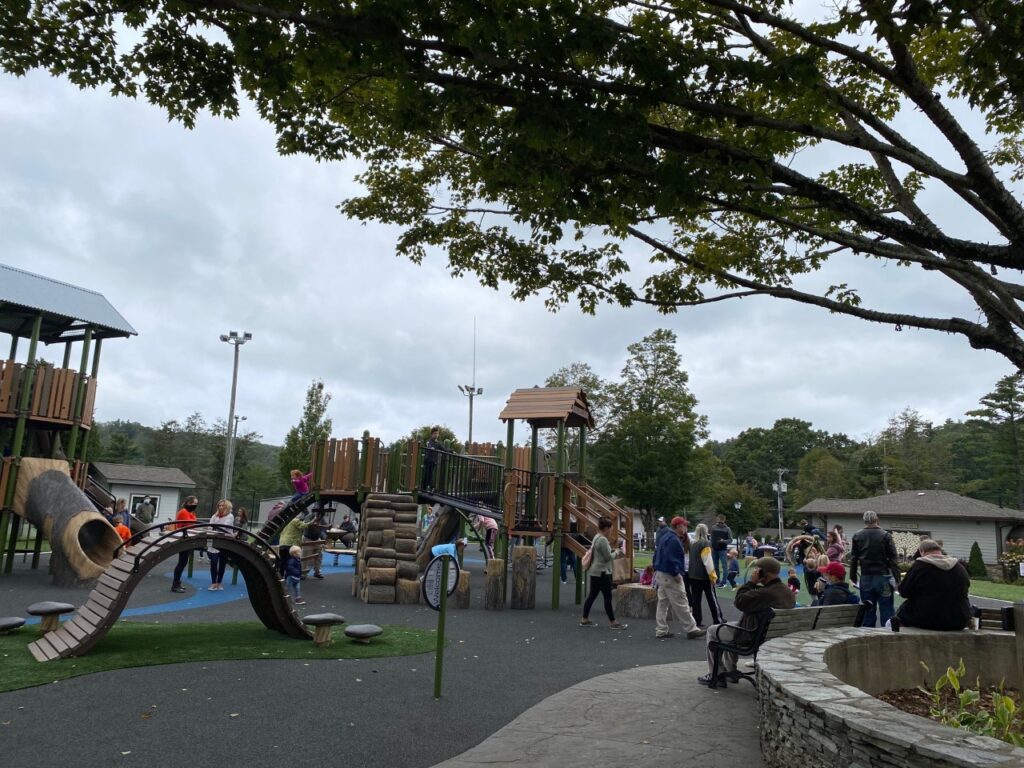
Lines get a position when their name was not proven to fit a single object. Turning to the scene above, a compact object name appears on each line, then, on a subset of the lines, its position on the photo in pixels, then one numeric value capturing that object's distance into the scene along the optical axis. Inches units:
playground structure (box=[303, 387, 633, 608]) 587.8
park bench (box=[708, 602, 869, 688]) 259.9
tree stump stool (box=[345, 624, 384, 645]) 346.3
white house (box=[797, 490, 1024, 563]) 1456.7
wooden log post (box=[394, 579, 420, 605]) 544.4
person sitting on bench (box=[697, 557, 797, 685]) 267.3
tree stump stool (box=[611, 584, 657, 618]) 506.9
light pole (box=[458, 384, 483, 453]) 1720.8
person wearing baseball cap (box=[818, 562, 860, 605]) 329.1
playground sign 265.6
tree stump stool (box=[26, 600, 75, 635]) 326.6
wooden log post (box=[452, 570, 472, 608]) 523.8
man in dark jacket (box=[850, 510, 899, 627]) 378.0
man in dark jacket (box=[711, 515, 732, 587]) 719.0
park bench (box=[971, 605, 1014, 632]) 335.0
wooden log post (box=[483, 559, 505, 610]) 525.7
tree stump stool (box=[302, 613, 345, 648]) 338.0
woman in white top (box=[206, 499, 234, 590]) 576.9
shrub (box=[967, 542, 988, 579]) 1181.1
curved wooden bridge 298.5
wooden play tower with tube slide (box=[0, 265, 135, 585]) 590.9
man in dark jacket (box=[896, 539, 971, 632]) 277.9
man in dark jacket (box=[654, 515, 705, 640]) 408.2
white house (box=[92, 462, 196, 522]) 1594.5
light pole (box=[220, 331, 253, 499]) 1168.8
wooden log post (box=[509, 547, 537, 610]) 532.7
